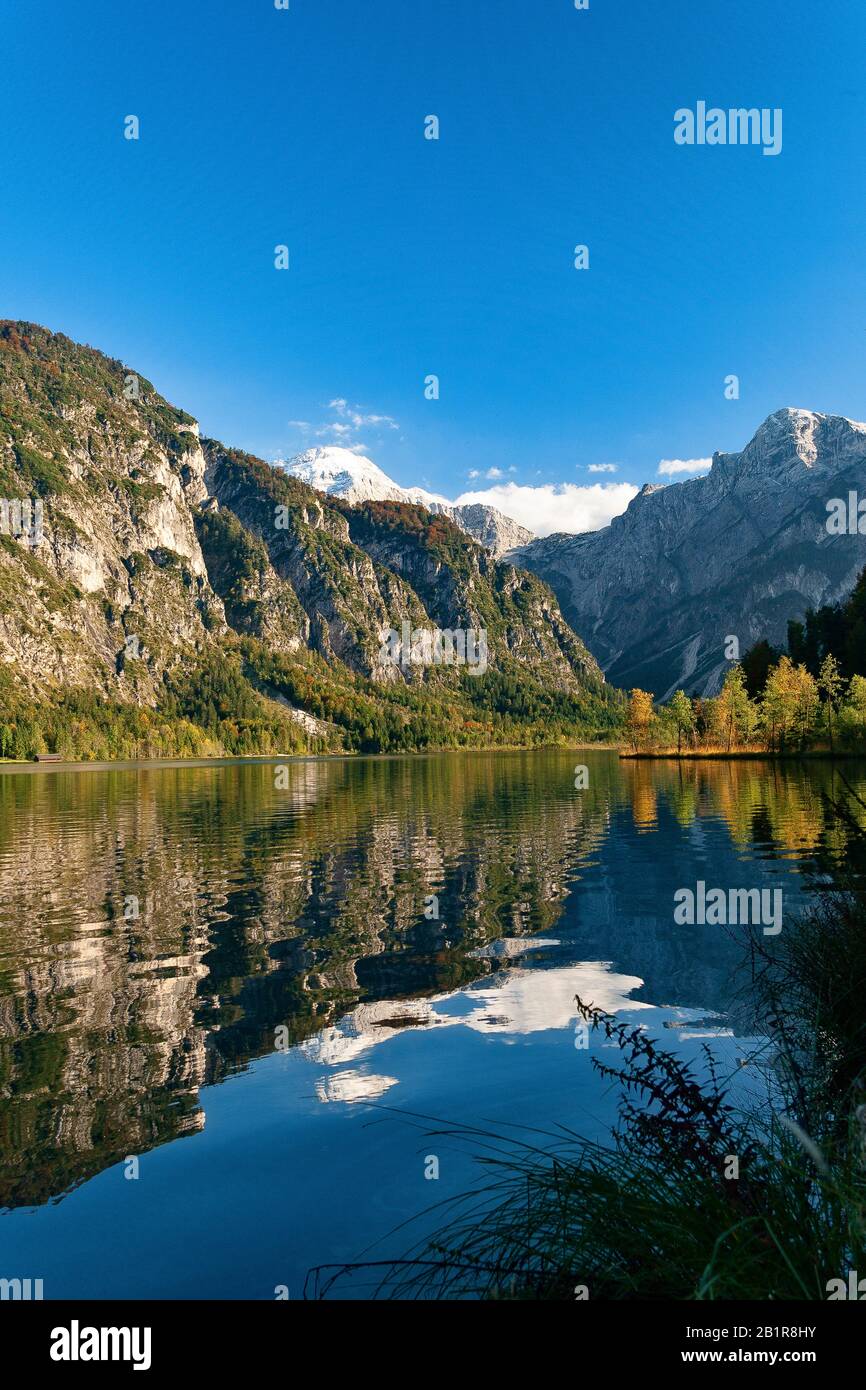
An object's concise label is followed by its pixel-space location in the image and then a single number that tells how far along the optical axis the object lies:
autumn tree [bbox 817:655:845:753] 97.50
